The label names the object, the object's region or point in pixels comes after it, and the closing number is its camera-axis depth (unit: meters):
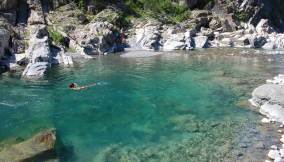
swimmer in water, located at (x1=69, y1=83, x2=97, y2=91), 18.38
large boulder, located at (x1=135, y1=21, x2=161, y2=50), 30.78
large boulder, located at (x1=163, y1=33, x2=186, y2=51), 31.01
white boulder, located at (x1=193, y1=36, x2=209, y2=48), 31.94
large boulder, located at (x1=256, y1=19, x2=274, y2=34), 35.92
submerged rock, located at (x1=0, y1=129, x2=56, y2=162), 10.36
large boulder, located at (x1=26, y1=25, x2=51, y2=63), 24.07
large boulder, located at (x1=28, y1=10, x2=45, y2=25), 29.38
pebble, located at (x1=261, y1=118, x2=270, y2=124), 13.50
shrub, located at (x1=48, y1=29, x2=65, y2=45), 27.50
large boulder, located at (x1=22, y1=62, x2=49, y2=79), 21.29
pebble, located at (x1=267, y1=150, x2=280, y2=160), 10.51
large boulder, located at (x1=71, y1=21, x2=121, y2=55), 28.54
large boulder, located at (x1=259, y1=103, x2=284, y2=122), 13.66
